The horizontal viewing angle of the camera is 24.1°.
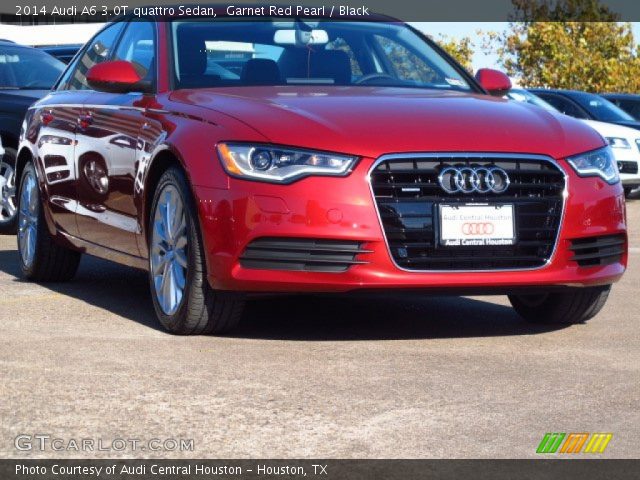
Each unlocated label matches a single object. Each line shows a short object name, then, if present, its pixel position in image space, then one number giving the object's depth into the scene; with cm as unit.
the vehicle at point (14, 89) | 1252
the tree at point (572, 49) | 5941
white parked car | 1994
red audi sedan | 631
